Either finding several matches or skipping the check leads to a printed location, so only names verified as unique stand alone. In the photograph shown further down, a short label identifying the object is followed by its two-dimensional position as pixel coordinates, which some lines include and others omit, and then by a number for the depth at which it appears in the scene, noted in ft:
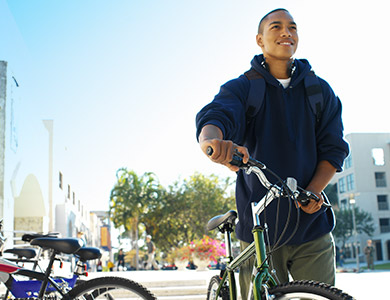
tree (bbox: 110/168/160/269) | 111.65
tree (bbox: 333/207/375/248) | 203.10
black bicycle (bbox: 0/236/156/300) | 8.79
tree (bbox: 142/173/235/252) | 121.19
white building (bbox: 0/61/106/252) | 44.57
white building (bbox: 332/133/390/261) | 223.71
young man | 7.55
